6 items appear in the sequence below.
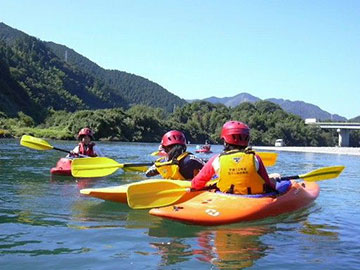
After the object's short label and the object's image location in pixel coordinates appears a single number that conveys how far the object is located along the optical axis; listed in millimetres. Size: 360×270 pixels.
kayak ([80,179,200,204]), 7742
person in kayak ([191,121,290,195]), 6305
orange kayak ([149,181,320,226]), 5926
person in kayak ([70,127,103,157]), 12227
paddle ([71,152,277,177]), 9055
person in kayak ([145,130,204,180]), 7672
